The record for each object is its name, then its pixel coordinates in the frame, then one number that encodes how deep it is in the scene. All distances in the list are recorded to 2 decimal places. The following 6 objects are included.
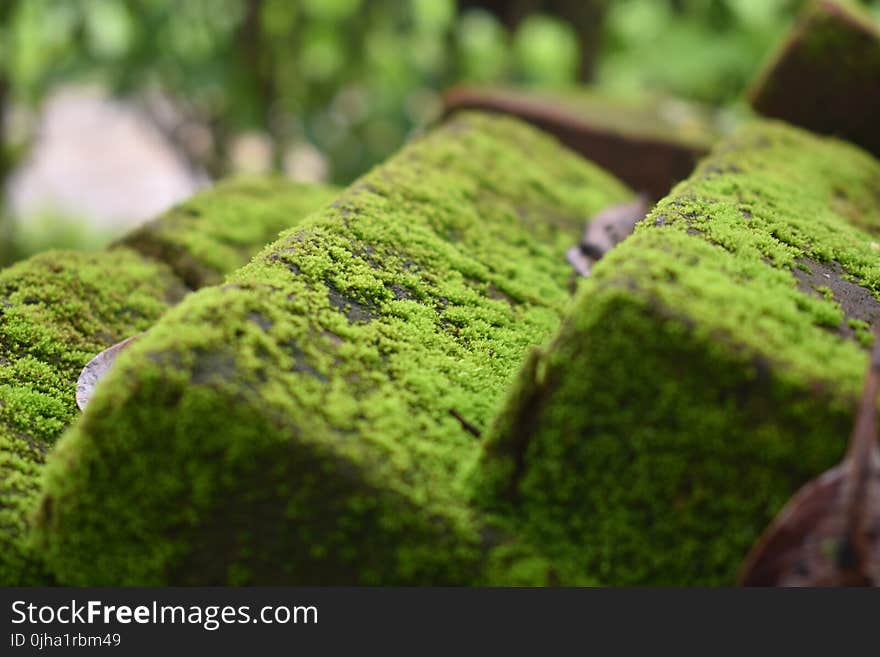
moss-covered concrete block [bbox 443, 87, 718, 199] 0.94
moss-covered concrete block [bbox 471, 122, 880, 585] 0.55
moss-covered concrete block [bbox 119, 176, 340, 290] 0.73
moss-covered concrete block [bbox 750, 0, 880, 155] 0.81
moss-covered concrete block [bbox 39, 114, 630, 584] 0.55
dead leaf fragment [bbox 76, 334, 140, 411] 0.61
